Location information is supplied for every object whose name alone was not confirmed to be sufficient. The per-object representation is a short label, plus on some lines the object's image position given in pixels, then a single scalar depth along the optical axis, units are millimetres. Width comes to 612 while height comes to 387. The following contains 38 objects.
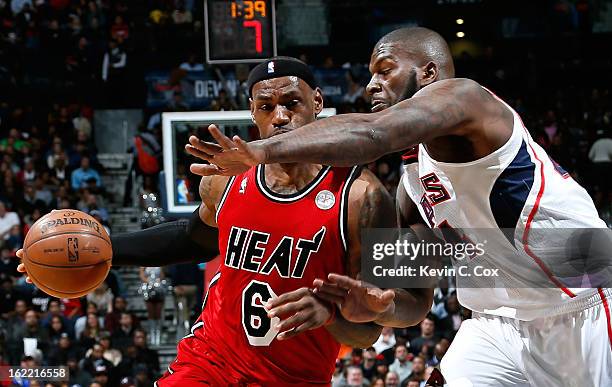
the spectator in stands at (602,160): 14922
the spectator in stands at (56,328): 12758
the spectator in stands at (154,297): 13500
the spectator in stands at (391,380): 10812
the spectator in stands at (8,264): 13953
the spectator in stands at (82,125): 17859
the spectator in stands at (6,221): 14828
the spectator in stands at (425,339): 11459
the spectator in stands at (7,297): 13516
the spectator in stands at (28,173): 16297
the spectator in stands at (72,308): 13312
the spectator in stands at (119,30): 19133
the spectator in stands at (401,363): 11102
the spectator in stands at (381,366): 11031
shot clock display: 9859
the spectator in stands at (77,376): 11617
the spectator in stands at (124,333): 12664
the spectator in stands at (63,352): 12063
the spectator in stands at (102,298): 13570
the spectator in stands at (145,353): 12250
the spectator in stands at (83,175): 16234
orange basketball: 4406
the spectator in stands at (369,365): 11258
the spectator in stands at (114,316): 12977
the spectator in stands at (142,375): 11719
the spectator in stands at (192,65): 17502
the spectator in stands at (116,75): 18703
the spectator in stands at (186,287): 13031
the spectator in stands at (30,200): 15430
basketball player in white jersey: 3555
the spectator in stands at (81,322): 12945
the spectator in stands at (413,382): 10344
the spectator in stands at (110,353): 12117
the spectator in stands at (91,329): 12618
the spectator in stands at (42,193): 15745
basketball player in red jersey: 4332
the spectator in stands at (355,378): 11000
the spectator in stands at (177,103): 16470
